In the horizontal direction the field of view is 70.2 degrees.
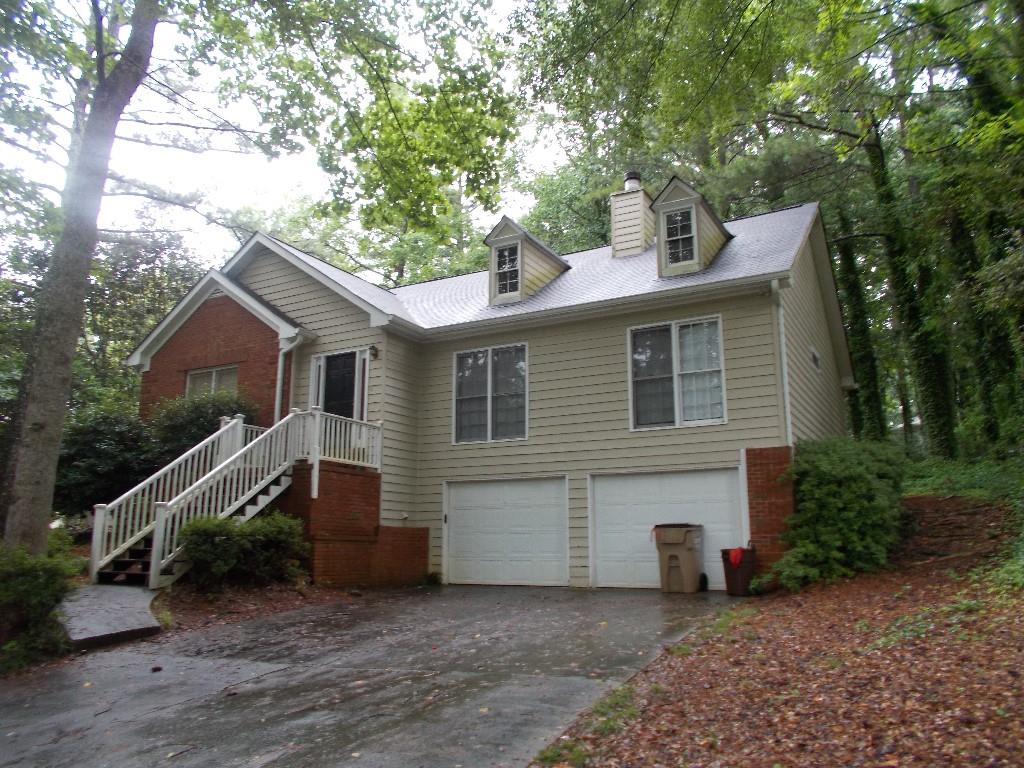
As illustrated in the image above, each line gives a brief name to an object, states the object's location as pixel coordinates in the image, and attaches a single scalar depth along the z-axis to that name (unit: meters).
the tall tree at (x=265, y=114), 7.95
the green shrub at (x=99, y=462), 13.10
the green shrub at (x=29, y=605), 6.76
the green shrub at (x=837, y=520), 9.88
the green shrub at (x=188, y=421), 13.39
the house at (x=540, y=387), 11.55
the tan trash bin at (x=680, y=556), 11.02
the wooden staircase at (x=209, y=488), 9.79
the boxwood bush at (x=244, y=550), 9.58
